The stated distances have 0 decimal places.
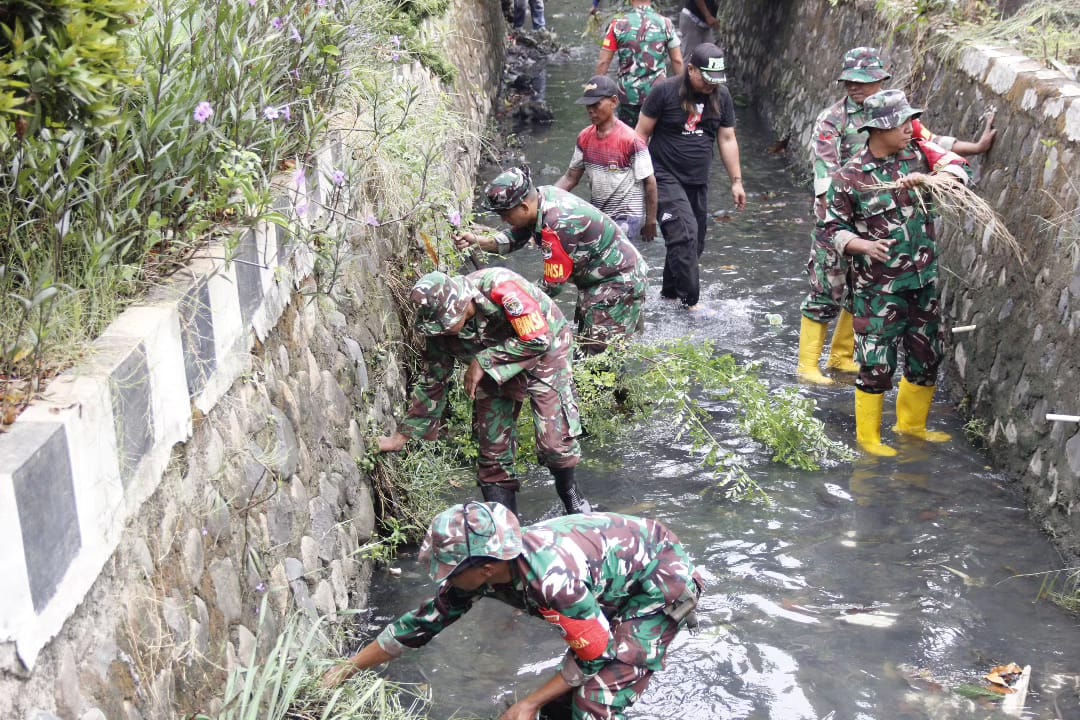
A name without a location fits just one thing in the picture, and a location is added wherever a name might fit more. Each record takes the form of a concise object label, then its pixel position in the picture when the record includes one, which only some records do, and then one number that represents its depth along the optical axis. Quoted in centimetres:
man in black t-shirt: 803
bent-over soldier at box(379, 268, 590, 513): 508
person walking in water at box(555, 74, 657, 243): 750
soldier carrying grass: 597
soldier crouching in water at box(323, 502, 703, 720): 355
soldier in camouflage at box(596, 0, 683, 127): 963
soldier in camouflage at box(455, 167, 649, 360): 601
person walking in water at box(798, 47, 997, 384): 707
